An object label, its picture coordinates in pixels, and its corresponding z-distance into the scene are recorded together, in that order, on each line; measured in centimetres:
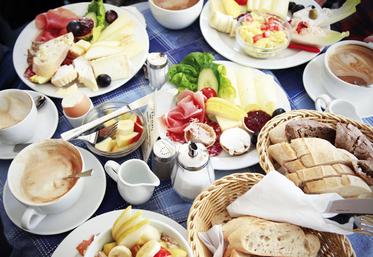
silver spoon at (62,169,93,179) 86
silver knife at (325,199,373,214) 78
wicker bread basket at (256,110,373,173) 96
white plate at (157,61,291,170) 100
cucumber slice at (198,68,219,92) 117
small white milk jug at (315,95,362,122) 111
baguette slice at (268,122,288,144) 97
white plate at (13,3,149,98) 117
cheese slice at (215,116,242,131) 107
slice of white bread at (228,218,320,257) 77
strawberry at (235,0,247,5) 145
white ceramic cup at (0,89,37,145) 98
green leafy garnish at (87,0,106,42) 135
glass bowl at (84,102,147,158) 101
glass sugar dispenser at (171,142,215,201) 87
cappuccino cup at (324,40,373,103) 114
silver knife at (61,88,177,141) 94
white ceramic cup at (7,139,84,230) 83
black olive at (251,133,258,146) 104
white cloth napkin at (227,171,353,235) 80
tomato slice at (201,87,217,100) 115
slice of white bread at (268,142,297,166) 91
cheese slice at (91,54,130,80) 121
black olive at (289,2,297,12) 143
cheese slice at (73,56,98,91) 117
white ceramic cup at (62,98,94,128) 107
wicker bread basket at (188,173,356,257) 79
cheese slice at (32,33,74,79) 117
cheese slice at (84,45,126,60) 124
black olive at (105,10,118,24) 136
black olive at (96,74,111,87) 117
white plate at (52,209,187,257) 82
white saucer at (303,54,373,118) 116
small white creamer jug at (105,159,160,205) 88
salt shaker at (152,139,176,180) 94
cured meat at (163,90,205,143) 106
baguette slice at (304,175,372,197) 83
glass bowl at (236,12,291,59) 128
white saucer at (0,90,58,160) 102
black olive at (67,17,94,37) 129
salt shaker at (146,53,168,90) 117
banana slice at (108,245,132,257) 66
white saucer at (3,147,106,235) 88
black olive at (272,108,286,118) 107
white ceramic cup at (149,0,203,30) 133
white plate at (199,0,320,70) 128
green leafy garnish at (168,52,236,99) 116
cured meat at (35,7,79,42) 132
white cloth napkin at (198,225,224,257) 79
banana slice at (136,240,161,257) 65
